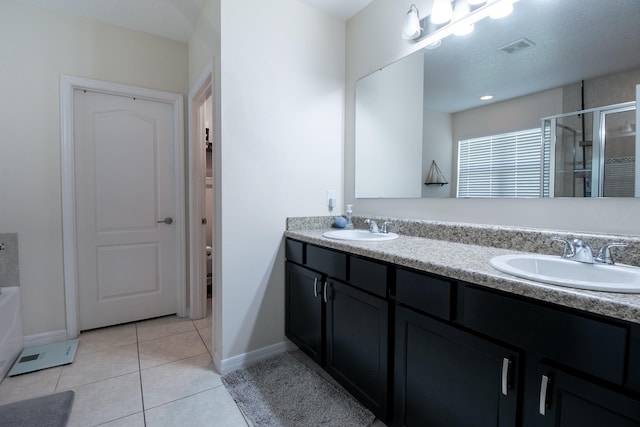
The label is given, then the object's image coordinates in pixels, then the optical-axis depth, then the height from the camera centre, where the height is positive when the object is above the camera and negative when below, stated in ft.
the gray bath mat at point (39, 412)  4.77 -3.49
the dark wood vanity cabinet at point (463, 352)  2.42 -1.60
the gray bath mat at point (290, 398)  4.95 -3.54
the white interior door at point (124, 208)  8.04 -0.18
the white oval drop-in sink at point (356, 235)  5.81 -0.67
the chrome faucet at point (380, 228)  6.49 -0.55
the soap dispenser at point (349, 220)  7.34 -0.44
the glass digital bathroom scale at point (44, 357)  6.33 -3.47
